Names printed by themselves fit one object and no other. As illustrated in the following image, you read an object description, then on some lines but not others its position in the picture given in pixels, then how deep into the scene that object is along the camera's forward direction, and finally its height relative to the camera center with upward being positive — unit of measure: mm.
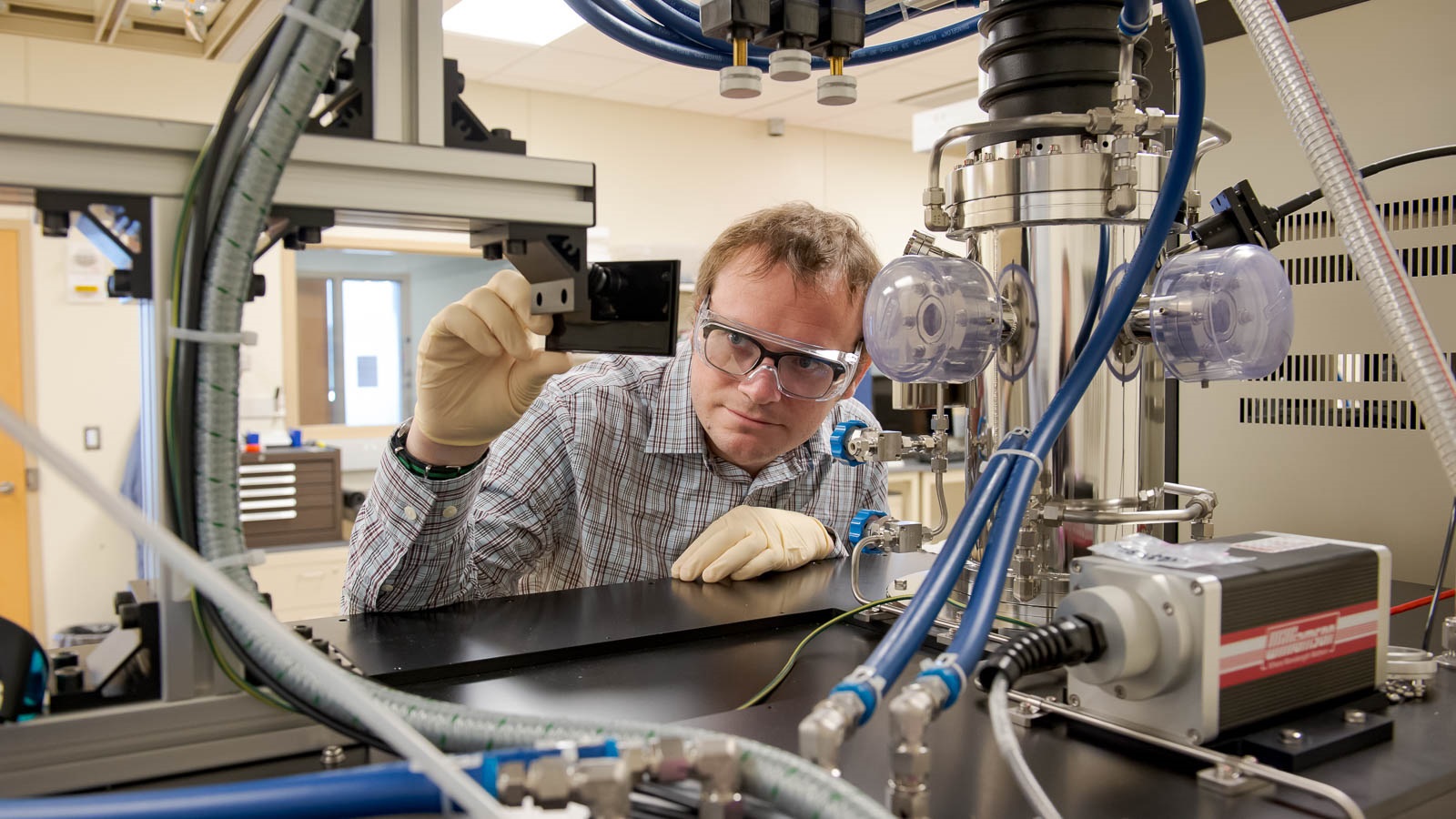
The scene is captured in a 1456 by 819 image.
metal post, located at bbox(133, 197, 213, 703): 513 -50
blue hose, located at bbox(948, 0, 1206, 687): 576 +63
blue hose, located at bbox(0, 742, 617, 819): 369 -159
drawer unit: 3643 -415
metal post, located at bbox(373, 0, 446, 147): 565 +183
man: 1146 -105
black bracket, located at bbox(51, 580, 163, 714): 520 -155
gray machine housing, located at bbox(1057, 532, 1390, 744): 530 -144
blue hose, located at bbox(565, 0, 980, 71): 930 +338
